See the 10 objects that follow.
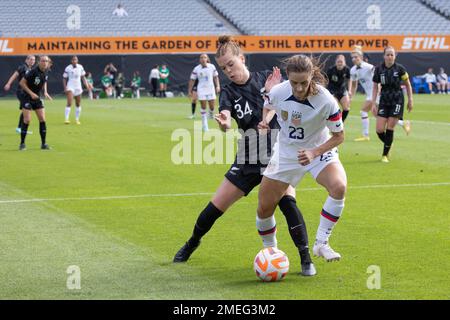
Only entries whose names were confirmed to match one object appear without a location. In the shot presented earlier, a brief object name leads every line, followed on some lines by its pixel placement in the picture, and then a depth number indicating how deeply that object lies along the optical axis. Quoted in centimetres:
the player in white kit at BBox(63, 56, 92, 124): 3062
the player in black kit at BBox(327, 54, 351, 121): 2291
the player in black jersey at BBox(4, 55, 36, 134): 2081
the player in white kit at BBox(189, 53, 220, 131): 2766
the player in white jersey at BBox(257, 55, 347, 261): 755
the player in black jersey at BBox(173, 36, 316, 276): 809
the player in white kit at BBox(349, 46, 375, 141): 2212
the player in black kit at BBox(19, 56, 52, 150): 2045
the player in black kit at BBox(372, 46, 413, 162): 1759
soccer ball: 768
